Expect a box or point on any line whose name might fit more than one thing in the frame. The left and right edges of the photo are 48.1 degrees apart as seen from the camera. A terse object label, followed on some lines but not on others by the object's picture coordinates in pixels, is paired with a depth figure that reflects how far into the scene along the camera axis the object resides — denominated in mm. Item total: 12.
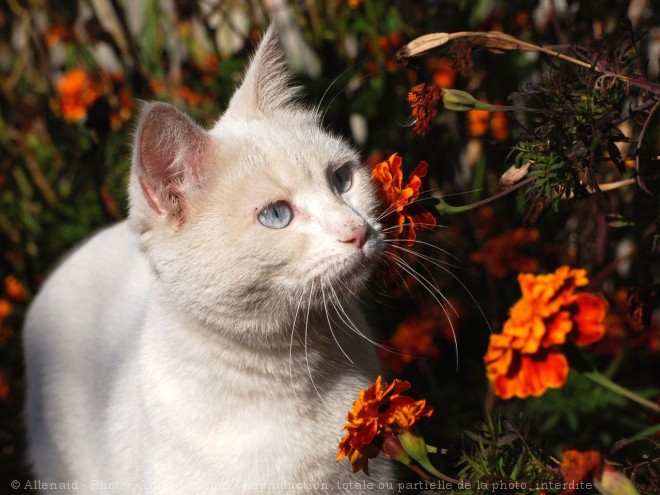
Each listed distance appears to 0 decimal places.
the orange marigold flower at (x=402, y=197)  1415
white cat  1356
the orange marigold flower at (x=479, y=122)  2566
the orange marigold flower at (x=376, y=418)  1205
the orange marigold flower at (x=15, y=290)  3002
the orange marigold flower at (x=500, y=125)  2600
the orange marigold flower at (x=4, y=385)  2631
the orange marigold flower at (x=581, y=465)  1027
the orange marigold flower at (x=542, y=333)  1241
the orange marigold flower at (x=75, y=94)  2957
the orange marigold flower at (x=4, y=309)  2836
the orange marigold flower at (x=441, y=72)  2539
